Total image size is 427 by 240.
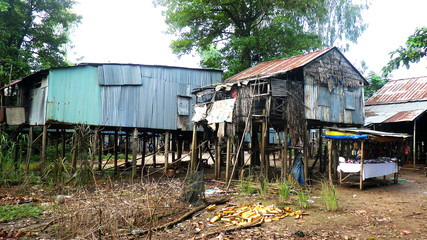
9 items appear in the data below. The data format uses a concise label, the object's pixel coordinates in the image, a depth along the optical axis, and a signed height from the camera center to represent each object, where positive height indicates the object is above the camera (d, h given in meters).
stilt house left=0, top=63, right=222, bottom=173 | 13.09 +1.50
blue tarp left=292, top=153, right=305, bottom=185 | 12.52 -1.63
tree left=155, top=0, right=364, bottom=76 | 21.97 +8.44
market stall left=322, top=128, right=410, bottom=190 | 11.56 -0.80
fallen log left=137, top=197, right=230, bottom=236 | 6.09 -2.11
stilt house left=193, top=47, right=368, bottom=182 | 12.73 +1.50
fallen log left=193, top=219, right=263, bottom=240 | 6.18 -2.18
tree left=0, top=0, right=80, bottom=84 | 17.19 +5.85
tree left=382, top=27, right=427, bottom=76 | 9.15 +2.74
